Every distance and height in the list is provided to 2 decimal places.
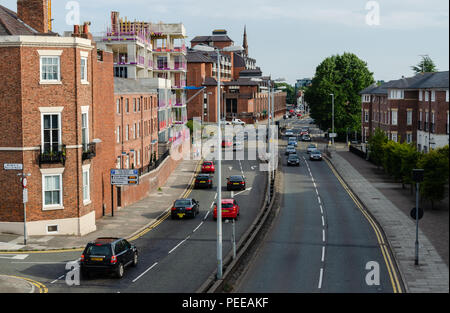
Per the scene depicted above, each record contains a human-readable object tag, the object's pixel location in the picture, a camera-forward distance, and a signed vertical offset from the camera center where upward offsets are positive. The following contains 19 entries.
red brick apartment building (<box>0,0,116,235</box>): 36.53 -0.05
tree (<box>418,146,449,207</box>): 43.19 -3.65
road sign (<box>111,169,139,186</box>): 43.91 -3.62
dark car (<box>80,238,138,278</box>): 26.59 -5.84
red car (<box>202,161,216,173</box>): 70.12 -4.74
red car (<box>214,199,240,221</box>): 43.97 -6.08
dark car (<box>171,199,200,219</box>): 44.72 -6.10
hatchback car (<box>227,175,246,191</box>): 59.16 -5.60
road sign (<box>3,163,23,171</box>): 36.47 -2.36
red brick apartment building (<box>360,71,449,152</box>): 63.25 +2.33
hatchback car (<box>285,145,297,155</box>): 89.06 -3.42
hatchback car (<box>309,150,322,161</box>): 84.19 -4.06
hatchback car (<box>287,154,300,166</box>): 77.94 -4.41
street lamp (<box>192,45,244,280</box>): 25.36 -3.65
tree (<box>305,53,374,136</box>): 113.81 +7.44
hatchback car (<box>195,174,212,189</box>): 60.50 -5.50
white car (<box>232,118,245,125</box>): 145.75 +1.38
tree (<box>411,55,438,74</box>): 151.14 +16.29
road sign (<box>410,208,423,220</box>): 30.16 -4.36
